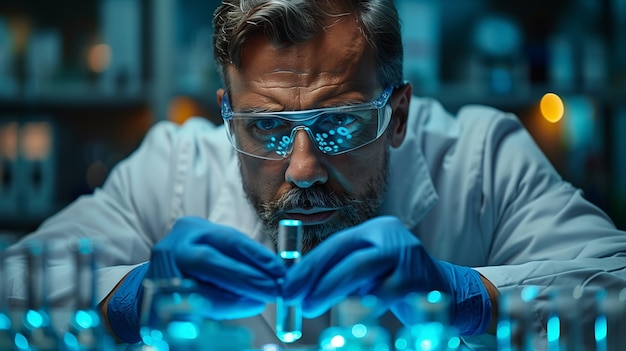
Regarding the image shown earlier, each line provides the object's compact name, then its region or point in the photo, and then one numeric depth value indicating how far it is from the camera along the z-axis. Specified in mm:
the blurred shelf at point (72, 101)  2686
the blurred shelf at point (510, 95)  2639
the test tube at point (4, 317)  798
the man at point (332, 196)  976
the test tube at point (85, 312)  764
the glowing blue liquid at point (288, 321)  901
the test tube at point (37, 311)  777
